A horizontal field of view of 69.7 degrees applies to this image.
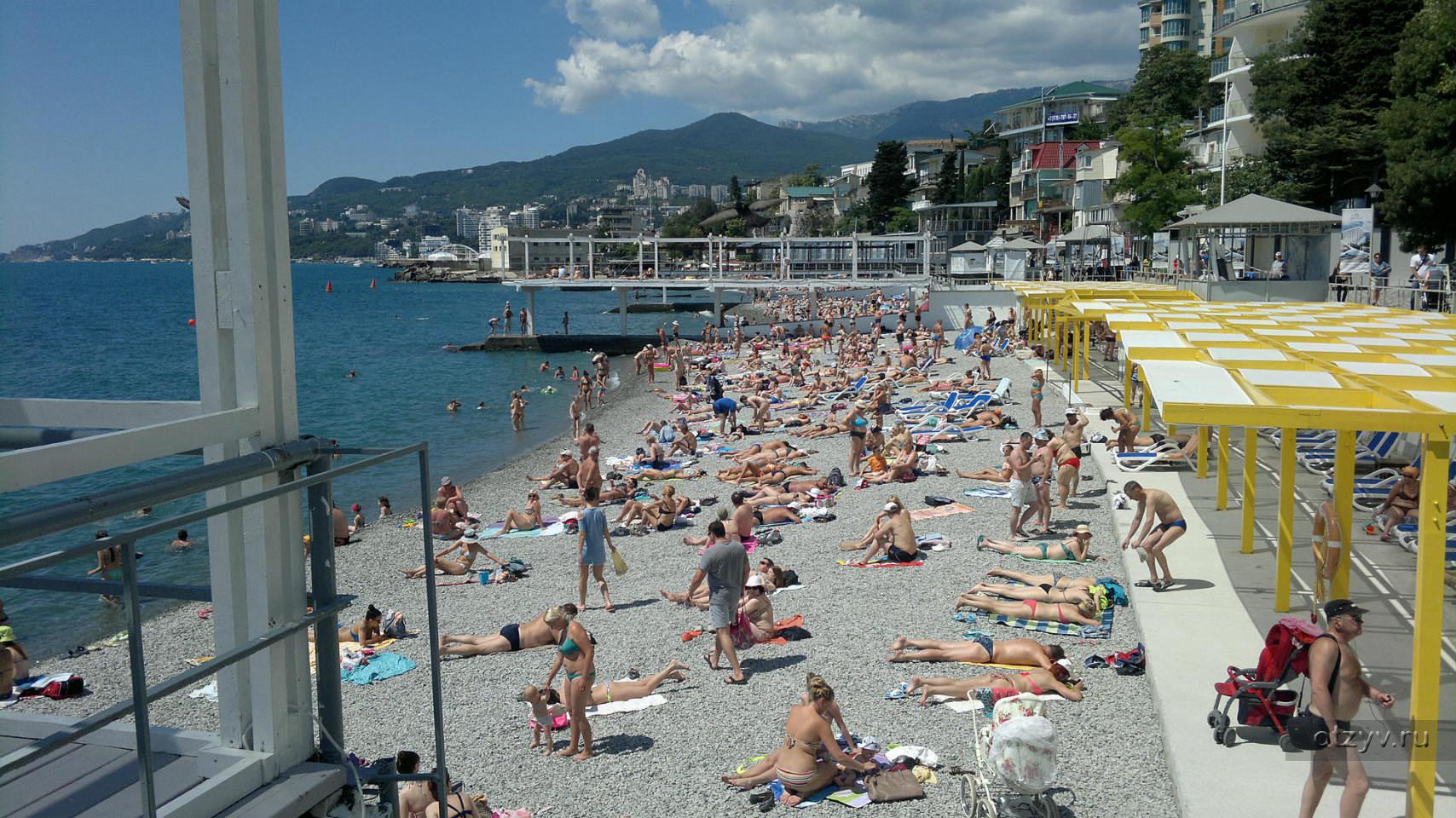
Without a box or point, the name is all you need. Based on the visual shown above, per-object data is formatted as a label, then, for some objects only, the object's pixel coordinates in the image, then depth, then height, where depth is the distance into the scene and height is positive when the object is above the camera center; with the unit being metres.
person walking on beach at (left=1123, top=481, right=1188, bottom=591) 8.91 -2.08
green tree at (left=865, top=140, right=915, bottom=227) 94.69 +10.01
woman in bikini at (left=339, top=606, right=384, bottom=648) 10.01 -3.17
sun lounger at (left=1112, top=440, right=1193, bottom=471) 13.60 -2.22
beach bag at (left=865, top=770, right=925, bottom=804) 6.31 -3.00
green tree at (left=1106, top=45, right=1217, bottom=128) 67.00 +13.38
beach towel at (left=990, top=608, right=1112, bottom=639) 8.51 -2.79
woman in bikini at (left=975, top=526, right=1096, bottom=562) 10.42 -2.64
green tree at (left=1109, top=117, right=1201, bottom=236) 42.09 +4.40
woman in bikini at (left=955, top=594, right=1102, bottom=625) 8.73 -2.73
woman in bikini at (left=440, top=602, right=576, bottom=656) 9.55 -3.17
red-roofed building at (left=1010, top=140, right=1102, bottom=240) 72.12 +7.75
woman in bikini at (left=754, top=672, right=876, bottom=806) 6.45 -2.85
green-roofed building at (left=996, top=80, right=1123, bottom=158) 90.50 +16.31
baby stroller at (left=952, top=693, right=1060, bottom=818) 5.62 -2.55
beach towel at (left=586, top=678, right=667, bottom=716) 8.08 -3.18
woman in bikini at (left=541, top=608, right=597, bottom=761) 7.31 -2.69
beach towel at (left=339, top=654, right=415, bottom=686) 9.23 -3.32
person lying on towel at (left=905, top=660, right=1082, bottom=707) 7.36 -2.82
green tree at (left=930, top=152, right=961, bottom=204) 87.69 +8.76
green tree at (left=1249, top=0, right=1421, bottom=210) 29.41 +5.45
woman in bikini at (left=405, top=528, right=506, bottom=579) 12.55 -3.18
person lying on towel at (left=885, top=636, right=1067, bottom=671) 7.88 -2.80
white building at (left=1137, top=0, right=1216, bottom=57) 88.56 +22.89
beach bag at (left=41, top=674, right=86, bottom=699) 8.48 -3.16
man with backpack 4.96 -1.95
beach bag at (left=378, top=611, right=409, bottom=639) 10.29 -3.22
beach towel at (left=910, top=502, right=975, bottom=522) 13.10 -2.78
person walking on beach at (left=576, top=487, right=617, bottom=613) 10.25 -2.41
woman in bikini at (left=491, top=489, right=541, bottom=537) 14.71 -3.14
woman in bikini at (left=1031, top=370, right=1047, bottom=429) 17.95 -1.94
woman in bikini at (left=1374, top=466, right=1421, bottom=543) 9.78 -2.01
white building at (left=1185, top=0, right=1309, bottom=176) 37.88 +8.84
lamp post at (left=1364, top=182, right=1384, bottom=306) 22.51 +2.19
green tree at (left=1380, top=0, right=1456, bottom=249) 23.02 +3.53
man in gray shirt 8.45 -2.34
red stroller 5.89 -2.35
